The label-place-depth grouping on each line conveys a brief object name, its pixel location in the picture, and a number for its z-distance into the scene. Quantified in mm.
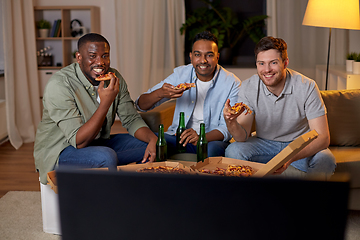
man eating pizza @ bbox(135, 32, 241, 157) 2428
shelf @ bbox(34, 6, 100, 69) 4996
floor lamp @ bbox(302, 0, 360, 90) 3223
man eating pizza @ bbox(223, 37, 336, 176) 2107
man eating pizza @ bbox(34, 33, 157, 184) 2053
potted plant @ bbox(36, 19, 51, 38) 4973
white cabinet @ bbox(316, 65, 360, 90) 3250
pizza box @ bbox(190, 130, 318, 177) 1168
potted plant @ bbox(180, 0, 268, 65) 5090
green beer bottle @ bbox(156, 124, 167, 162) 2162
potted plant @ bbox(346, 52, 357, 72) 3527
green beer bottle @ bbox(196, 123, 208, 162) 2121
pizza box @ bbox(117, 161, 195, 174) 1730
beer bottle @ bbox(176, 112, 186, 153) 2338
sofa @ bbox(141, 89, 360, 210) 2553
